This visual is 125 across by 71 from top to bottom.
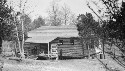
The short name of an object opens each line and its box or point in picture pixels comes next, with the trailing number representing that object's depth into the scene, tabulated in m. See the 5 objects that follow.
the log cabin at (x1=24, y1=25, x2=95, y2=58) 30.06
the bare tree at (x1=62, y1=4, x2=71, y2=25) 57.85
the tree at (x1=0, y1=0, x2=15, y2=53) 15.57
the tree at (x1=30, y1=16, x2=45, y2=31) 95.78
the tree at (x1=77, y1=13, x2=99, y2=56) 26.72
